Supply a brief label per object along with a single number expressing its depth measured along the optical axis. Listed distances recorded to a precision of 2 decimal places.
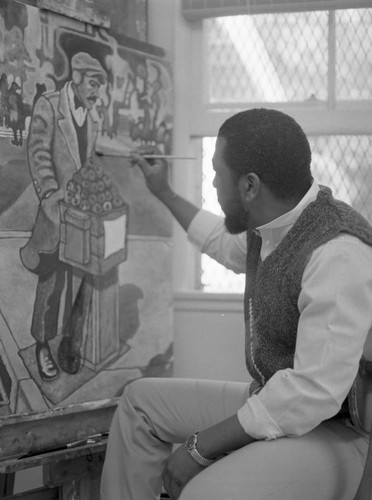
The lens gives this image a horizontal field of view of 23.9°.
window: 2.71
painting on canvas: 2.17
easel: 2.15
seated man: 1.74
